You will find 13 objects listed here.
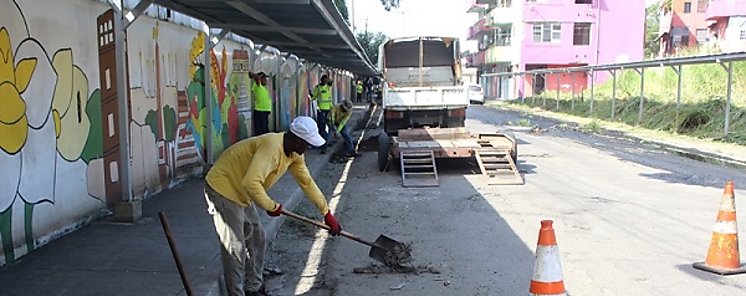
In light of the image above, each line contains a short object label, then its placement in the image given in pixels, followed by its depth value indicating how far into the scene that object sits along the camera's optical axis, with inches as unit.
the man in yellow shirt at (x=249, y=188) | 184.4
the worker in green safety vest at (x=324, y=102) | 629.6
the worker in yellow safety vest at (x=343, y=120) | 585.9
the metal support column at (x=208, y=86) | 411.4
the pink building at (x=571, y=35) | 2094.0
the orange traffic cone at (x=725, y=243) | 235.1
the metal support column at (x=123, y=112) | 279.4
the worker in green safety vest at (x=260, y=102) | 520.1
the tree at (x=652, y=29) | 3567.9
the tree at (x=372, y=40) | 2625.7
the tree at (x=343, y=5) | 1566.8
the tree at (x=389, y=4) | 1486.2
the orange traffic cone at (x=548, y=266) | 156.3
